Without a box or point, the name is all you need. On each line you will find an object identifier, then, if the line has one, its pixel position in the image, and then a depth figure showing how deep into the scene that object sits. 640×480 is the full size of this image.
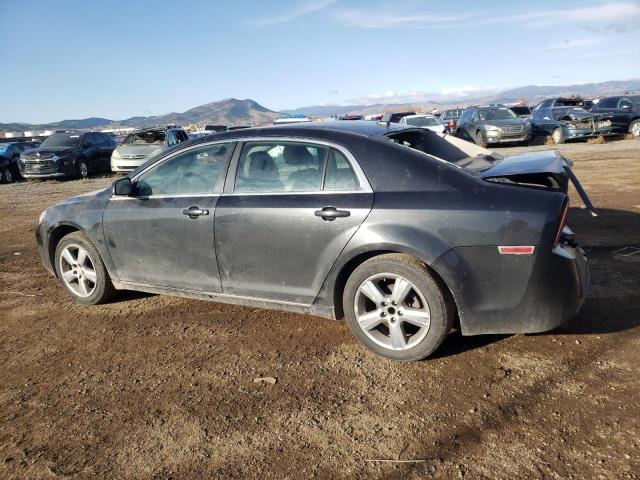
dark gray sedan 3.19
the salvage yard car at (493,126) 19.97
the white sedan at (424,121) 21.30
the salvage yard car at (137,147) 16.80
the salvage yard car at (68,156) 17.92
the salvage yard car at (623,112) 20.41
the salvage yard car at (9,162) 19.52
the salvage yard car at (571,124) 20.11
